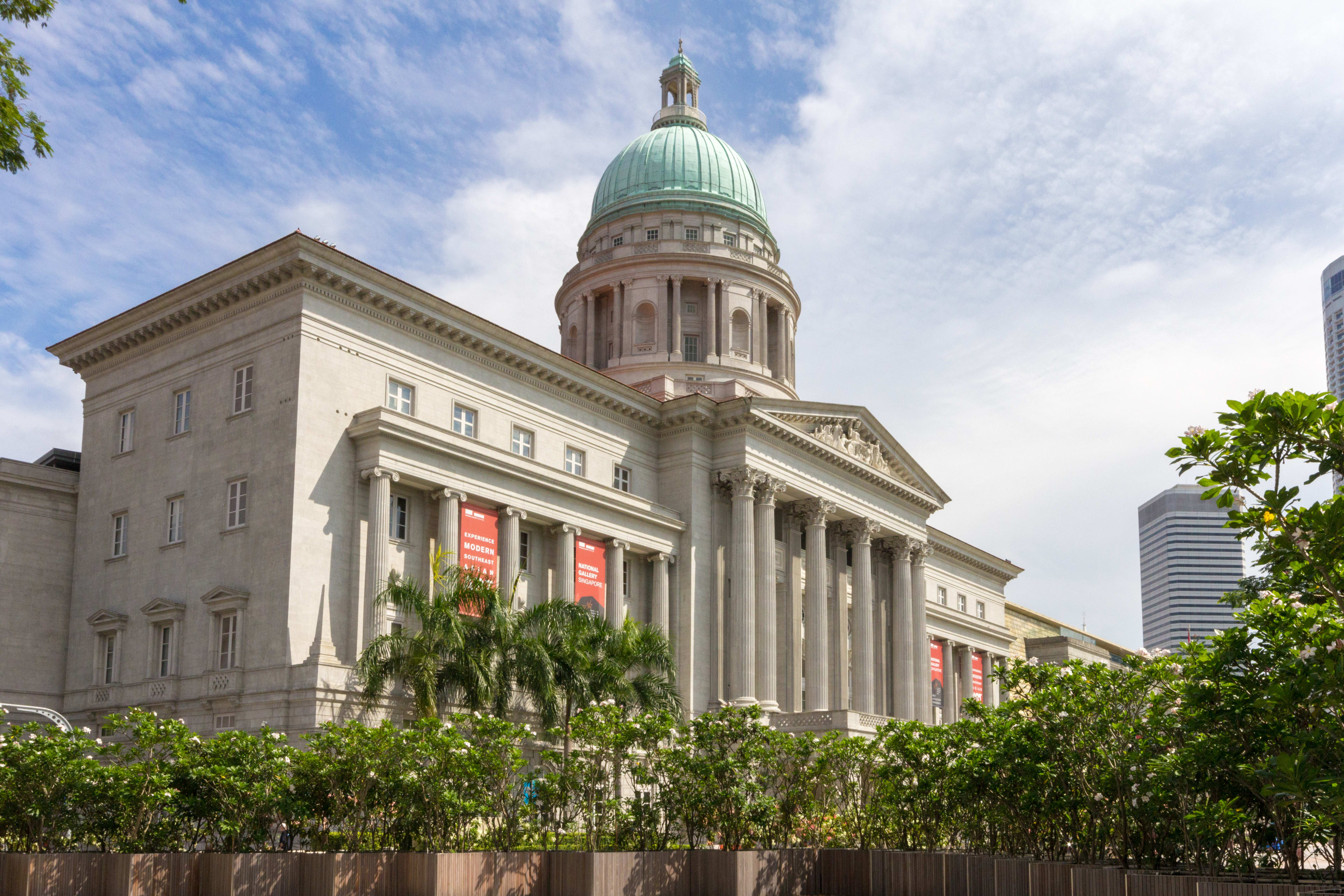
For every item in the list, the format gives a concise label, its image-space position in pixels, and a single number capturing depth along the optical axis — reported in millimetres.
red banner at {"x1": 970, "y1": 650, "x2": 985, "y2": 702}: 86875
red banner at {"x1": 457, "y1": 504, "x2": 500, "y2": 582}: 46031
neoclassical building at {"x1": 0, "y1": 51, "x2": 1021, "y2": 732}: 42688
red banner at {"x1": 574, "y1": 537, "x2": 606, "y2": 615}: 50562
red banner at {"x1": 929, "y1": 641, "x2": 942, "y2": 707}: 78375
